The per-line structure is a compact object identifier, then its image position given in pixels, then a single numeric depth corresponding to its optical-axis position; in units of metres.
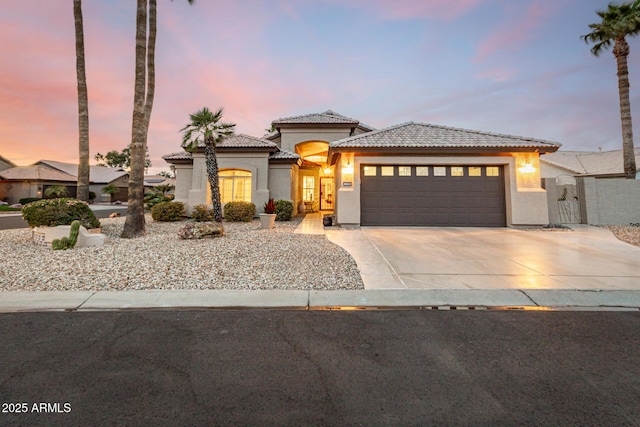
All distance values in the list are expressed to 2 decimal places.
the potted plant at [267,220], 10.98
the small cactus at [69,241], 6.75
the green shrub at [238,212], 13.05
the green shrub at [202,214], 13.15
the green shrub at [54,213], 7.44
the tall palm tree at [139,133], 8.70
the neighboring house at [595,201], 11.80
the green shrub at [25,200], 24.69
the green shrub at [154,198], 17.84
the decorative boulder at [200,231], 8.13
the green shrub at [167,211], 13.16
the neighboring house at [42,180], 27.80
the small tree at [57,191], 24.83
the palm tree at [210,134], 10.50
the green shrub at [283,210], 13.81
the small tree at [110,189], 33.38
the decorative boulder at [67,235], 7.07
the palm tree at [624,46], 13.45
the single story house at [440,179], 11.05
